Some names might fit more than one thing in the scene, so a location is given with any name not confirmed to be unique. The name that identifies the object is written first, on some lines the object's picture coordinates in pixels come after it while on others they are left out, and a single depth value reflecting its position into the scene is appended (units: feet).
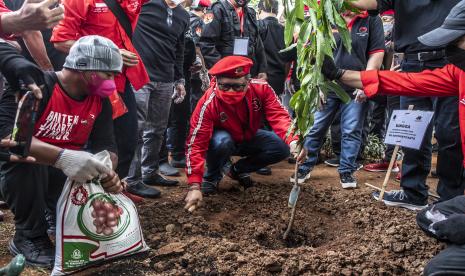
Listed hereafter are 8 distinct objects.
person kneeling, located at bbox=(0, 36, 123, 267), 8.07
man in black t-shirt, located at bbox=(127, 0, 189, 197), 12.80
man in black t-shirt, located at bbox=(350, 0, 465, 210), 11.12
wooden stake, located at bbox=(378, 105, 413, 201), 12.76
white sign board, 11.72
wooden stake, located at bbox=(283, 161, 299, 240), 10.22
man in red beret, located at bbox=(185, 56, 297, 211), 12.17
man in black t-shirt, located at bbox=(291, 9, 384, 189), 14.96
